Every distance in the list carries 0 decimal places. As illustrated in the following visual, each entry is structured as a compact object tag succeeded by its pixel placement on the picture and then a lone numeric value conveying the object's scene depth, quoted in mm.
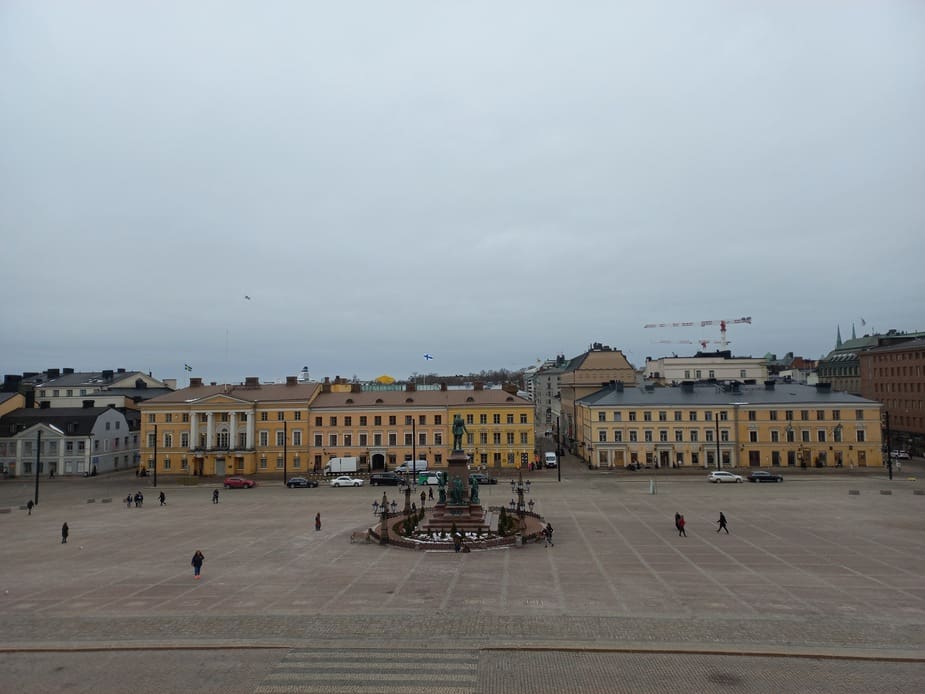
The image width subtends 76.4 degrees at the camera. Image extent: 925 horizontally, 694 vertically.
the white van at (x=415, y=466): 63488
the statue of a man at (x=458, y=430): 38497
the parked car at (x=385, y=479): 57375
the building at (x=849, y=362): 105312
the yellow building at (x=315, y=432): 68562
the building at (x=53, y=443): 69500
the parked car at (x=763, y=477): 55069
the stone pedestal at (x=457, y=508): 33156
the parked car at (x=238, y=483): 57969
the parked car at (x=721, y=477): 55531
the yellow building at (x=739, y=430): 65812
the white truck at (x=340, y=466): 64312
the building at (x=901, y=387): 81688
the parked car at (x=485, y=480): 56794
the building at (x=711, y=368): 105750
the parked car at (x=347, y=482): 57250
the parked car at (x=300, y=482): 57219
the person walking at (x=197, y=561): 24266
